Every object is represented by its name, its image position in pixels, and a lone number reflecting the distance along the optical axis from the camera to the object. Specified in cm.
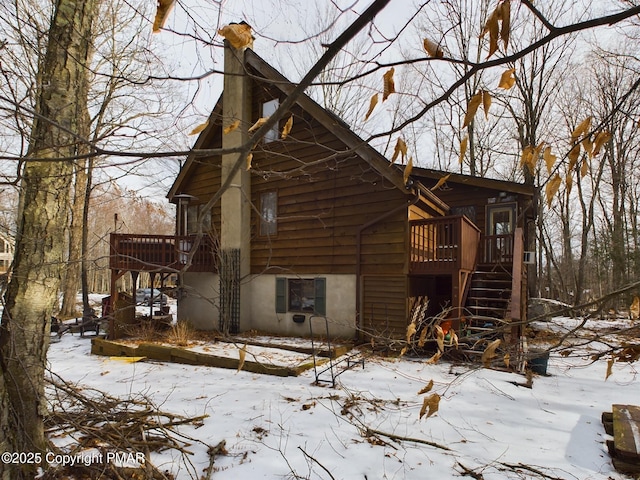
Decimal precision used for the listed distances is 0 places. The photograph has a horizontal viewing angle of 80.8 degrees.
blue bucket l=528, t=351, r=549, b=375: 755
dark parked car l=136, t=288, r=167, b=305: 2165
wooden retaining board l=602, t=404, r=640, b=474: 387
